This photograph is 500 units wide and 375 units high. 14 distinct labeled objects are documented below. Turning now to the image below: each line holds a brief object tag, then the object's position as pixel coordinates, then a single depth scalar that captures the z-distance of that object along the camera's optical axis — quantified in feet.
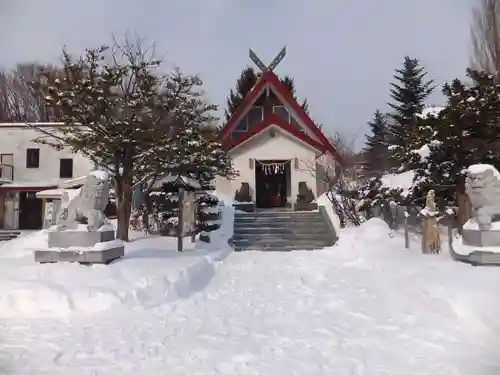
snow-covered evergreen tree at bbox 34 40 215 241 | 34.96
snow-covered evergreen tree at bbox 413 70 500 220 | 31.37
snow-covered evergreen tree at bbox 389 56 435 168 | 72.90
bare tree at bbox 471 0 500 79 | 55.52
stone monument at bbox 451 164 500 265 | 22.36
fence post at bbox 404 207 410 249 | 34.18
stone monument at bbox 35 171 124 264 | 23.54
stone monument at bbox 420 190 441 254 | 30.04
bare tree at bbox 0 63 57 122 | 97.60
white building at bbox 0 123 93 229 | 80.07
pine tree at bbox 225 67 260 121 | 96.12
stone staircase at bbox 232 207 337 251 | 44.53
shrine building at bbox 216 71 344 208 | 62.69
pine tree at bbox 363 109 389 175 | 64.02
